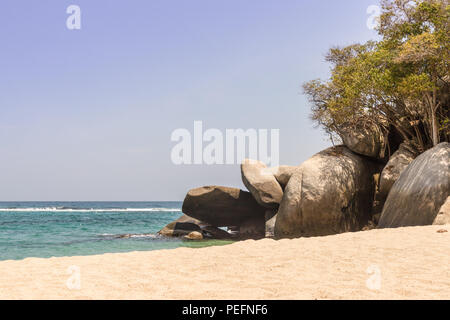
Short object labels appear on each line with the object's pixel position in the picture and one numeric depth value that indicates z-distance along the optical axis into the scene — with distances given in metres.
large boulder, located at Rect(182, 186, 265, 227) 23.36
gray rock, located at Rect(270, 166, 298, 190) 21.80
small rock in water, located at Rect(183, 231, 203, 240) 21.34
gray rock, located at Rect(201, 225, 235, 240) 22.72
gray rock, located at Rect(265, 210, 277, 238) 20.43
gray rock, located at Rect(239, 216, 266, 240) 23.61
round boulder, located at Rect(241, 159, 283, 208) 21.39
